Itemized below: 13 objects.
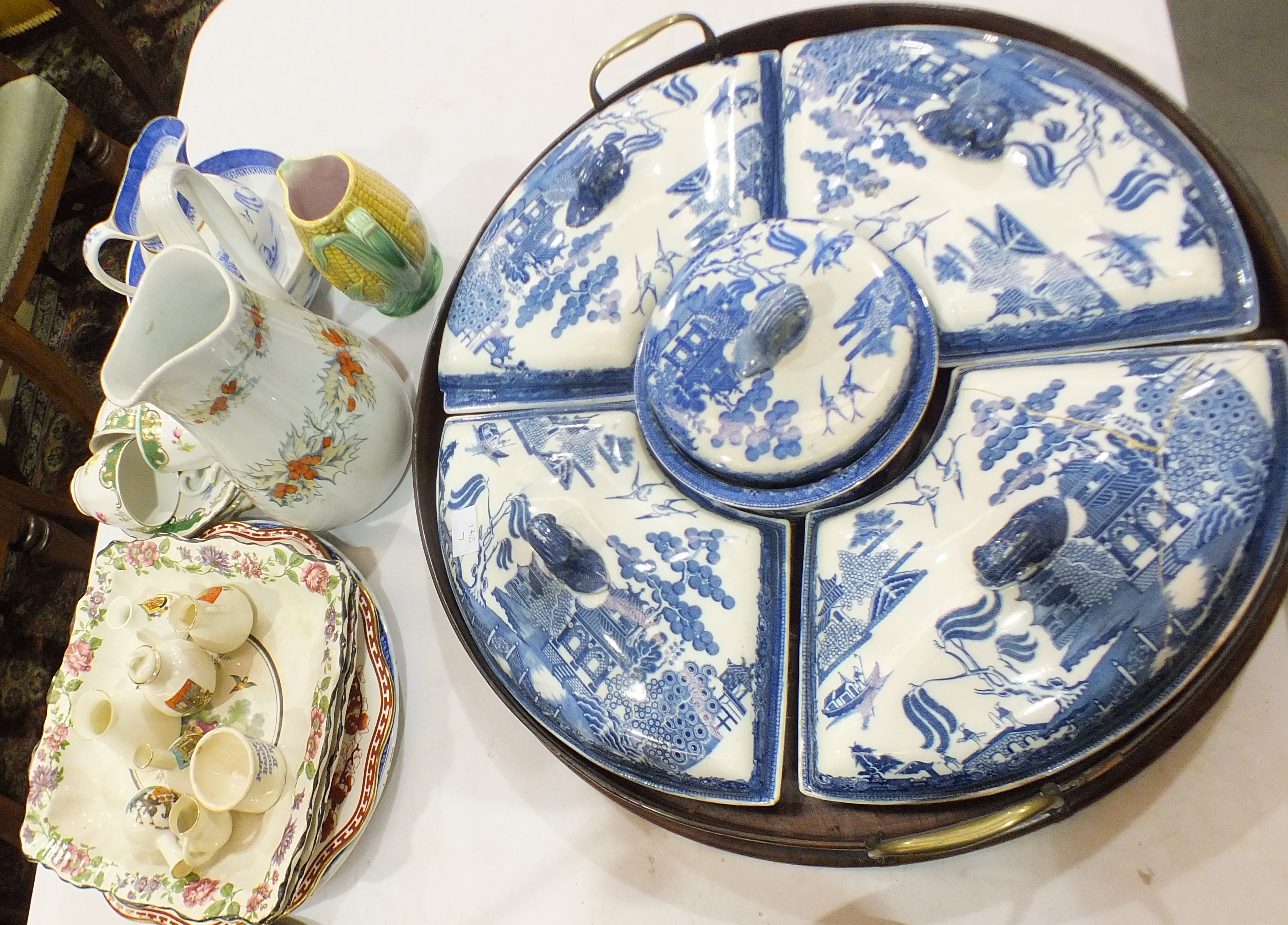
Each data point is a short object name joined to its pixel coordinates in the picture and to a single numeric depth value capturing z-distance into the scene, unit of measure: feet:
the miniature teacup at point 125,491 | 3.18
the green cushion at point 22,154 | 5.11
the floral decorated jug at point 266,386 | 2.19
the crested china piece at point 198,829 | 2.50
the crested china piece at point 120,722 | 2.65
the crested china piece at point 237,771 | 2.51
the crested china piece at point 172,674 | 2.63
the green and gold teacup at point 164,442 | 2.90
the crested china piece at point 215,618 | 2.71
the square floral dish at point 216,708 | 2.53
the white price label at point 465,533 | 2.30
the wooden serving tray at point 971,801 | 1.80
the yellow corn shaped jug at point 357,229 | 2.68
